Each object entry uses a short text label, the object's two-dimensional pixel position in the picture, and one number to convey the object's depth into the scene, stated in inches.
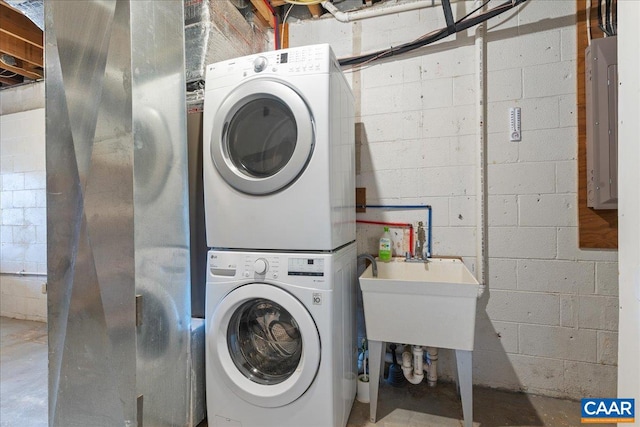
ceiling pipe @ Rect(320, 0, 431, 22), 76.7
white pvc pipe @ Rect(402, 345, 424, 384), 67.6
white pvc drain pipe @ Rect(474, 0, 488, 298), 71.5
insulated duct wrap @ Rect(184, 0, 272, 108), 66.1
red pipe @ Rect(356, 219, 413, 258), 77.7
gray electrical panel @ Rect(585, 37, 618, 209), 62.3
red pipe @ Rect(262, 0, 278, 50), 86.7
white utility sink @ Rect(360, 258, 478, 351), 53.7
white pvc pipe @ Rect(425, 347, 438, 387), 70.8
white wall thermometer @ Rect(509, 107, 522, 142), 70.9
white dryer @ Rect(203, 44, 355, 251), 51.1
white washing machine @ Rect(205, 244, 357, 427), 50.0
